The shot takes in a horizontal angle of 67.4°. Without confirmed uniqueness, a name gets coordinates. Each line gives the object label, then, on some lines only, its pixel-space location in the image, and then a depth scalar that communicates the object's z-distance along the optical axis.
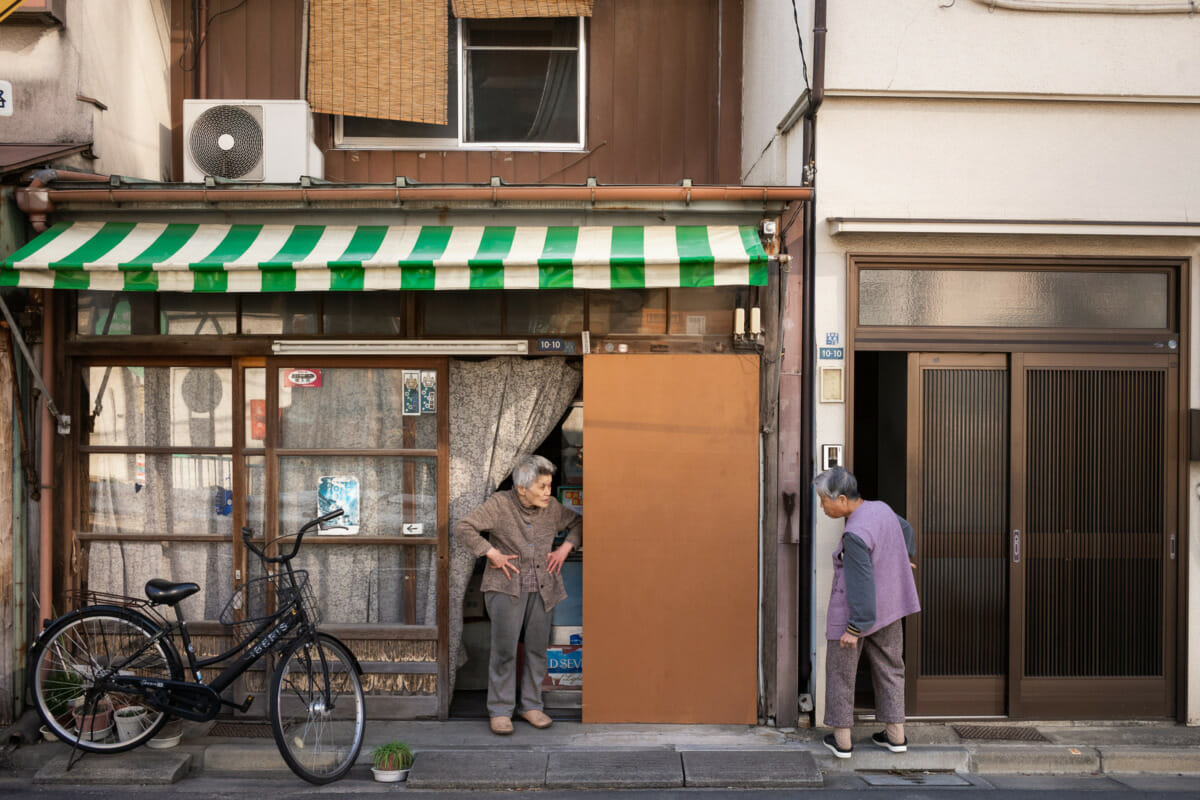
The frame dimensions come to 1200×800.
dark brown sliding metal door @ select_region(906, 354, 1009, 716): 6.66
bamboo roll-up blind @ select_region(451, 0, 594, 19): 7.81
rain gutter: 6.28
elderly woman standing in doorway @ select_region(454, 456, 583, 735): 6.45
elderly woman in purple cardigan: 5.73
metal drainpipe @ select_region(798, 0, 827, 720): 6.50
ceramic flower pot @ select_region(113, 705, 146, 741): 5.98
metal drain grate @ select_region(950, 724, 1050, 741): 6.35
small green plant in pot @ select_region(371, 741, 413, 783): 5.71
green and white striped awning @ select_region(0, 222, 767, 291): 5.91
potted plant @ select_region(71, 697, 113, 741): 5.79
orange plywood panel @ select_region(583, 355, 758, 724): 6.55
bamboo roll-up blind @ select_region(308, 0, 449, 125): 7.74
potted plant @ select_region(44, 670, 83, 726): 6.18
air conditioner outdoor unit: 7.17
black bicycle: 5.74
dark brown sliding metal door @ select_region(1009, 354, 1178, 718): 6.67
